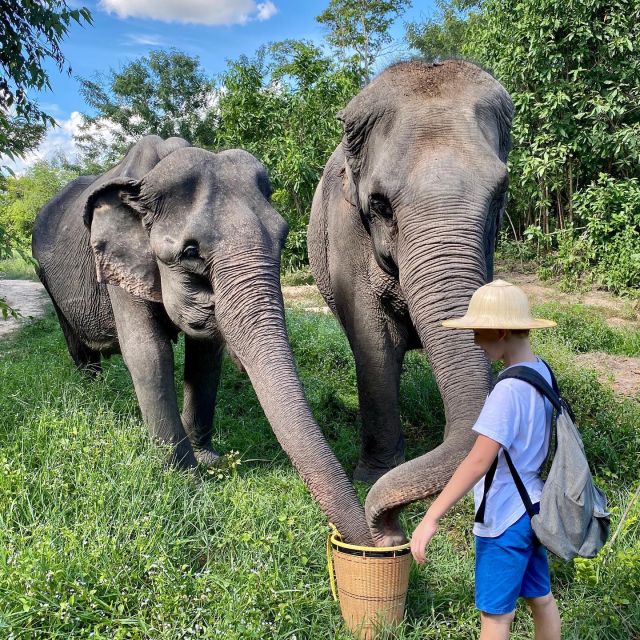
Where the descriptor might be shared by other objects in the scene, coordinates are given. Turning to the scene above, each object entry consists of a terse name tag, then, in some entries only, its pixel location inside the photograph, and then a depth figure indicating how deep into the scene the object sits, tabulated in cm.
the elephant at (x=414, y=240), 267
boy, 212
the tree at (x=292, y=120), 1425
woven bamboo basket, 262
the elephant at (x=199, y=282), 304
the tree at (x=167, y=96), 2694
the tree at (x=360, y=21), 2378
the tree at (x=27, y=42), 639
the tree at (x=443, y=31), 2135
